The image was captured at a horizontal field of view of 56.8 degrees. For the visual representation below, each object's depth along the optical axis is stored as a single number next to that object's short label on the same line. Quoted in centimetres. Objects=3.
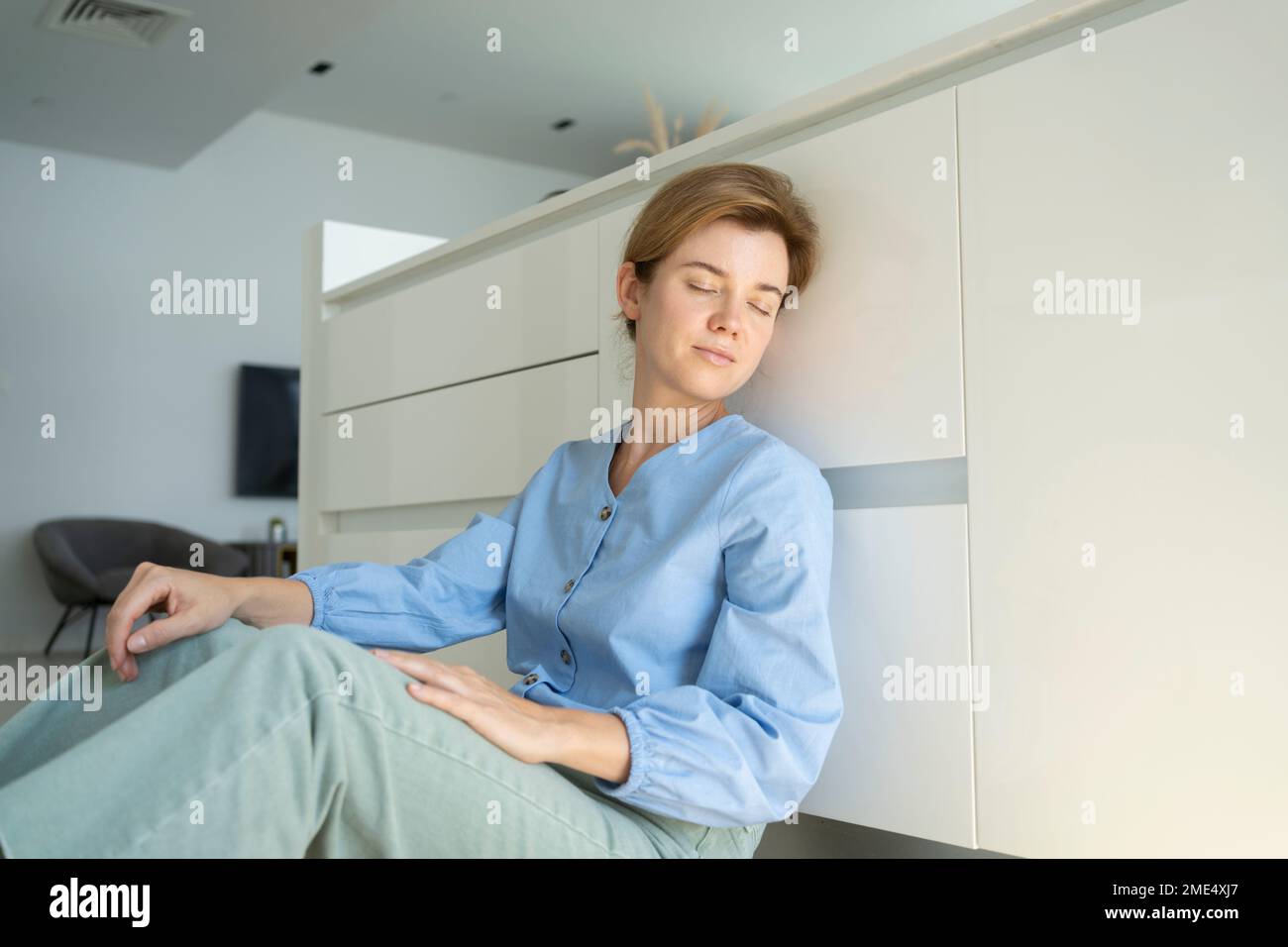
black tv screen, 705
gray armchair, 599
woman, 96
